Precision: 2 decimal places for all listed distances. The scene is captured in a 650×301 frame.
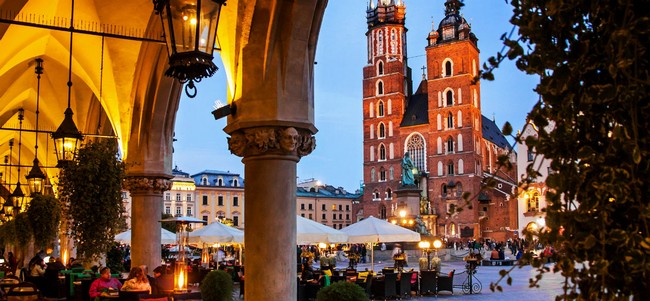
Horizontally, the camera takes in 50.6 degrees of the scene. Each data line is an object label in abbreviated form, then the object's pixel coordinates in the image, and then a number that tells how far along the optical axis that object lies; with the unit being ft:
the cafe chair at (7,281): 39.70
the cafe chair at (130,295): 30.35
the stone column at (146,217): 43.29
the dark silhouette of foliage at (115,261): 72.08
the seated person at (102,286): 35.14
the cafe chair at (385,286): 55.62
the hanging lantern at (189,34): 15.96
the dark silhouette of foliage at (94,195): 37.40
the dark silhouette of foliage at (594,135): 5.71
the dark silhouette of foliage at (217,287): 44.11
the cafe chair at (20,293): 32.25
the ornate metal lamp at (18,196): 65.67
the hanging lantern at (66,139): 35.76
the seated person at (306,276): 54.28
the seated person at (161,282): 37.65
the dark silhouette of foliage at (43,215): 62.34
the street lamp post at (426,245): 65.31
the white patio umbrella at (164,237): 70.38
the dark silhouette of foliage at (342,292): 31.12
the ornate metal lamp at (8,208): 75.43
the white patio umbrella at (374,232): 60.49
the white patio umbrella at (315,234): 54.44
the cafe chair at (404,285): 57.36
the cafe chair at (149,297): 28.84
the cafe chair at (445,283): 60.80
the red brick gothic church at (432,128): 237.66
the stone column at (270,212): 24.08
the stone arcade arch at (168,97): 24.43
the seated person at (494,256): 127.85
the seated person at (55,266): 52.18
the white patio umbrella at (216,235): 62.80
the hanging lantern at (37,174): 51.83
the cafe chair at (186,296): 34.96
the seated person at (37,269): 54.49
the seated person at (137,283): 33.83
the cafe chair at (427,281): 59.72
